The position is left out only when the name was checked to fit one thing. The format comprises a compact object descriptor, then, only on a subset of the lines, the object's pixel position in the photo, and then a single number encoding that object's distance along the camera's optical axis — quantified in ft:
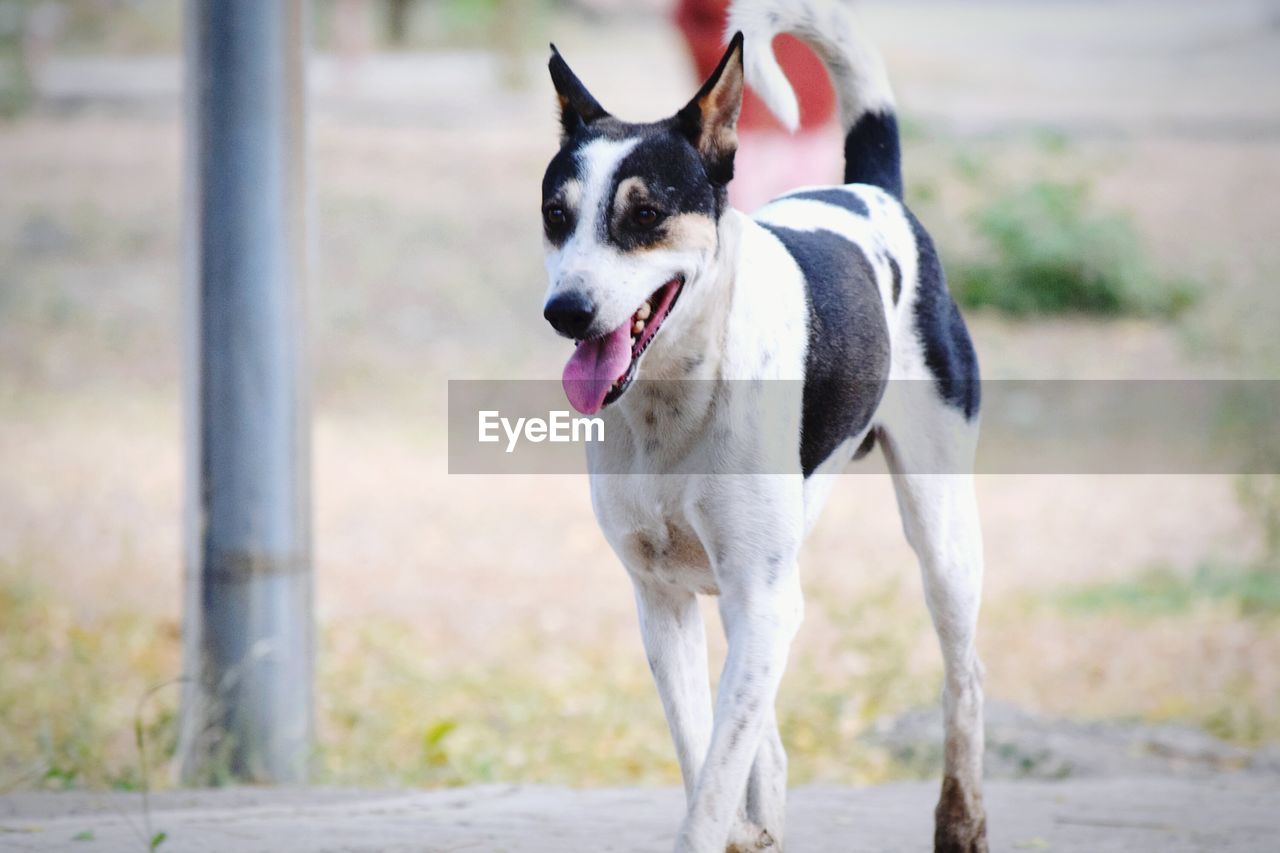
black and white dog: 20.12
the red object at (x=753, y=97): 63.57
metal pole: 34.68
